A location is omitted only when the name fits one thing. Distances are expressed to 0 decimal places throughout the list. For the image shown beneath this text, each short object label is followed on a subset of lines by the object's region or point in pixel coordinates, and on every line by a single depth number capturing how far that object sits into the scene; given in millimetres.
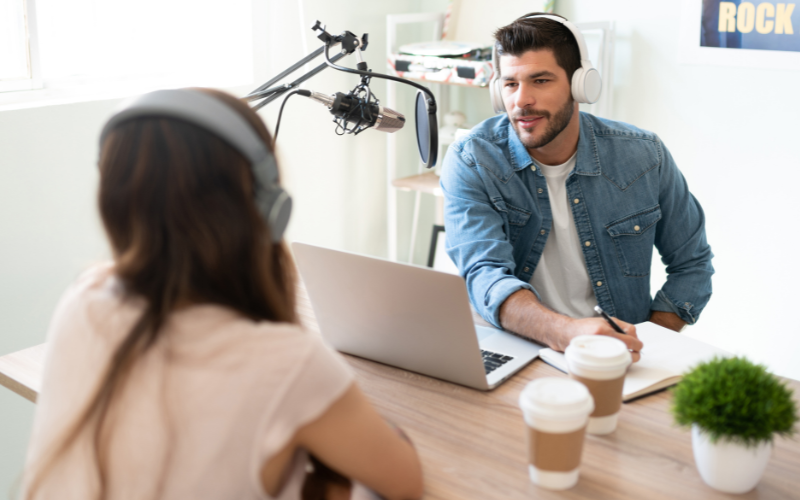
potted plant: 800
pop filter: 1277
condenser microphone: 1221
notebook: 1086
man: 1618
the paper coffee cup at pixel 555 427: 804
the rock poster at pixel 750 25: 2201
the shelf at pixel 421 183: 2738
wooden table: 860
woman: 685
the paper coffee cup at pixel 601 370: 919
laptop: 1041
